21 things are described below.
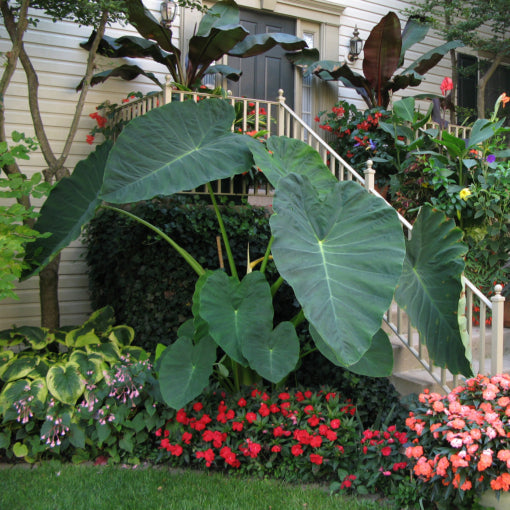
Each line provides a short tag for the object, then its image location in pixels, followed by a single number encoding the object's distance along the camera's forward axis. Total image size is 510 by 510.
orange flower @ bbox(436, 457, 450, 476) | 2.41
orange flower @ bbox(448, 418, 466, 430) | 2.50
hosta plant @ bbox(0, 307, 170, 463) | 3.35
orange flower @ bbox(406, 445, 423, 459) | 2.55
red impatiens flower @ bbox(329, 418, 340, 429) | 3.06
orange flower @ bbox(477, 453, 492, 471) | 2.30
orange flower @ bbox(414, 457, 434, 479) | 2.48
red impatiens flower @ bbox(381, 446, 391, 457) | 2.85
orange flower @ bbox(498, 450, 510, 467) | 2.30
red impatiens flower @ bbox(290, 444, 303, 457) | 3.01
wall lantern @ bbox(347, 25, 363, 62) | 6.59
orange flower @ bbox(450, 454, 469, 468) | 2.36
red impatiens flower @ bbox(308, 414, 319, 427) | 3.12
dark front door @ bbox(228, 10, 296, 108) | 6.21
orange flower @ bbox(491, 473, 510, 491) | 2.32
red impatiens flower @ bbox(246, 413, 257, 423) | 3.16
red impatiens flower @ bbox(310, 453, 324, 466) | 2.92
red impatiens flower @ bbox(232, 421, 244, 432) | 3.16
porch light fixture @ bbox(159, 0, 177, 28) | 5.32
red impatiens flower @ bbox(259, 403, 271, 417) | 3.20
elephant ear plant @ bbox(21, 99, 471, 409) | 2.48
